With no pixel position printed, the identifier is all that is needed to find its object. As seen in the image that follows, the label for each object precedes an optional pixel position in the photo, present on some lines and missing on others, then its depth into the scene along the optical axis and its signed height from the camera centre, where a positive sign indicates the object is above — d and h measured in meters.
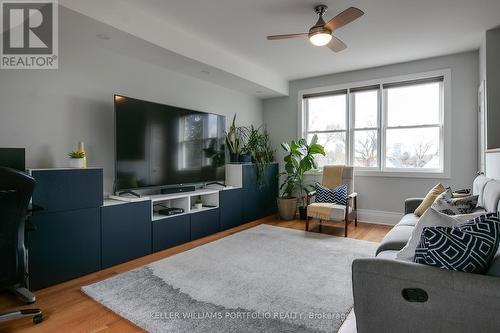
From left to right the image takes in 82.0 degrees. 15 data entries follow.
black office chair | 1.67 -0.37
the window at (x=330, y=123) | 5.11 +0.73
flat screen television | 3.13 +0.23
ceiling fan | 2.37 +1.23
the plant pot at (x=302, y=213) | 5.06 -0.89
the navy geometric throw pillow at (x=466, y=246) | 1.18 -0.35
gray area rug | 1.87 -1.02
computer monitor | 2.23 +0.04
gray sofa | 1.12 -0.57
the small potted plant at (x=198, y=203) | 3.91 -0.56
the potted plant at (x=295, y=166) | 4.86 -0.05
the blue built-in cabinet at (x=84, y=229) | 2.39 -0.65
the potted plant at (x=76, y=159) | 2.72 +0.04
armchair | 3.85 -0.60
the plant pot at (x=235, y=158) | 4.87 +0.08
